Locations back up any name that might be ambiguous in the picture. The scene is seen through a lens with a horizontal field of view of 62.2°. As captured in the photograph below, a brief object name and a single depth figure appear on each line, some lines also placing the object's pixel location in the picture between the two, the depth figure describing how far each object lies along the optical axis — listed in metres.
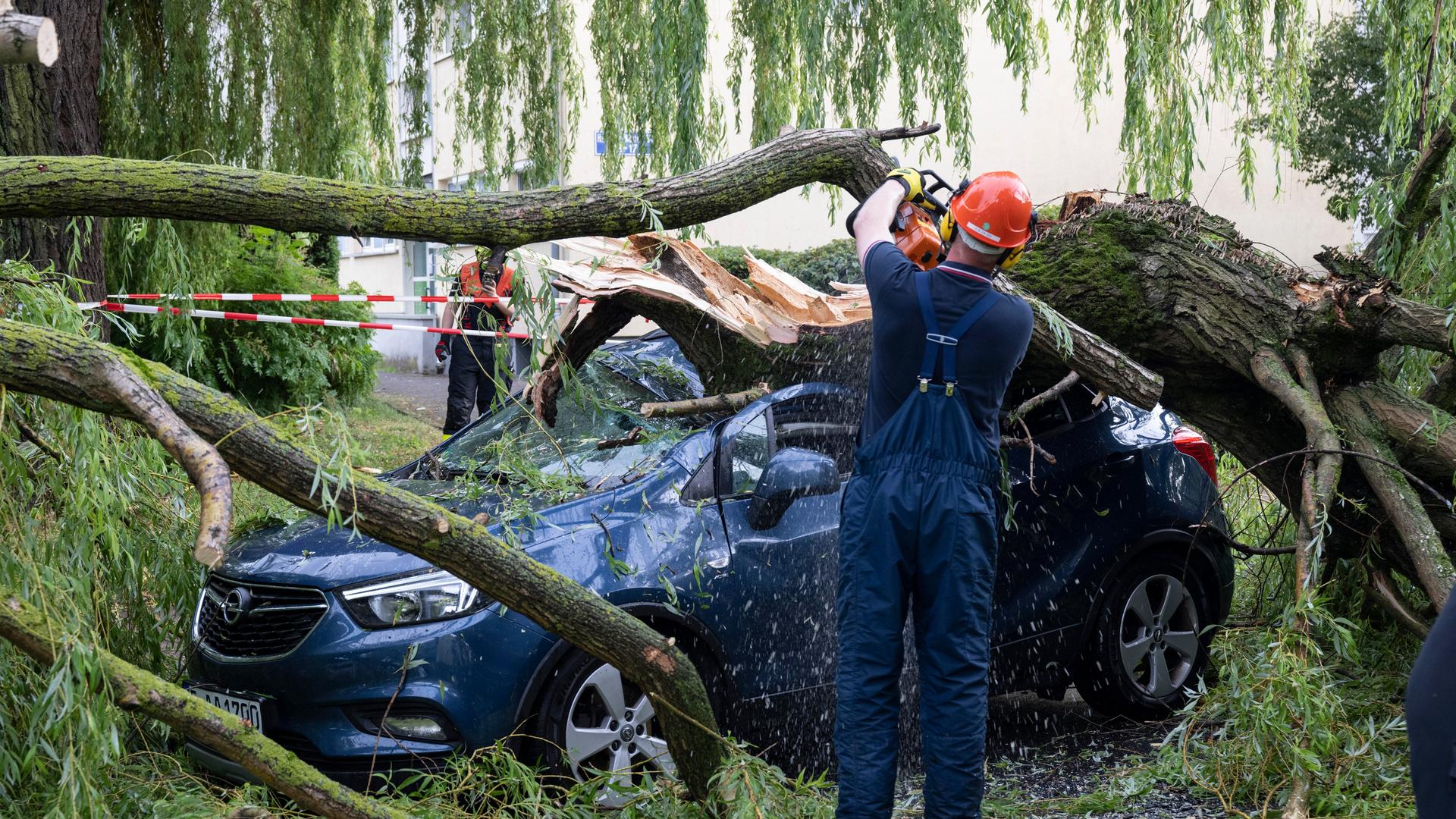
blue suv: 4.12
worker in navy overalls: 3.56
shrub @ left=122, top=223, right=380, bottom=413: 11.32
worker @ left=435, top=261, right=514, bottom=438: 10.68
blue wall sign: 7.65
